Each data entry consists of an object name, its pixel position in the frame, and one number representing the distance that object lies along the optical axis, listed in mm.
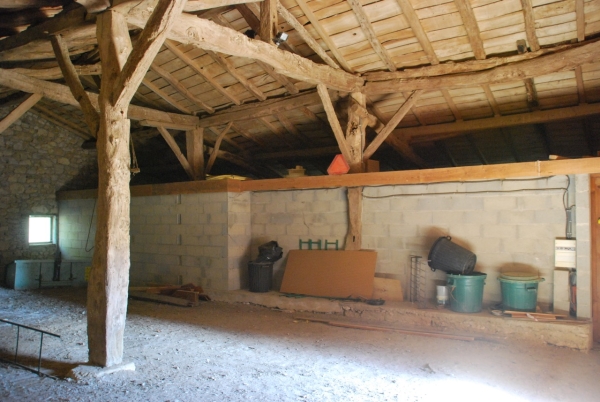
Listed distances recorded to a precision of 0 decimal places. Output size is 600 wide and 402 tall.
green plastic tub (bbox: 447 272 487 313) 4875
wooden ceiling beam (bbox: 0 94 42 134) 6012
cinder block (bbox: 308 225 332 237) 6289
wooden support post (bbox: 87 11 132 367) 3613
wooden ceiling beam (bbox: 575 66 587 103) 5480
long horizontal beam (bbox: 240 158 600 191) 4574
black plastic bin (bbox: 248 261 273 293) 6443
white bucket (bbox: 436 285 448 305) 5219
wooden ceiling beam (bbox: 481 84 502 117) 6086
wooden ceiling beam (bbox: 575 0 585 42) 4450
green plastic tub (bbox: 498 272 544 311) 4652
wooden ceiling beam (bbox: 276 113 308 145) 7704
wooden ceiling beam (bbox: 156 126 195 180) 7511
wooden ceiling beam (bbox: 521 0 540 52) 4527
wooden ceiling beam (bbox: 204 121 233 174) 7700
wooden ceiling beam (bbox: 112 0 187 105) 3367
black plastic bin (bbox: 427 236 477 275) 4961
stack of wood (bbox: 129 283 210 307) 6450
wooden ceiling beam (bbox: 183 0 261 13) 3836
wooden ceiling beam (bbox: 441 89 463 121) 6285
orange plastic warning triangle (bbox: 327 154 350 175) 6160
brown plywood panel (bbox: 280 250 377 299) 5816
